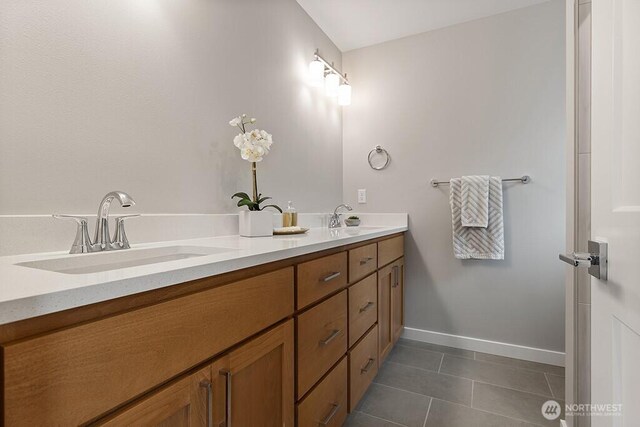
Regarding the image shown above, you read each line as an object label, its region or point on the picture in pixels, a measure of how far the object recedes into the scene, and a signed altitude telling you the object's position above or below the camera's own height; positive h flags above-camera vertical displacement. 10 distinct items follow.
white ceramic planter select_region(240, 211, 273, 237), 1.32 -0.05
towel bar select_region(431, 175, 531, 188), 1.93 +0.22
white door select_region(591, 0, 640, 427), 0.47 +0.02
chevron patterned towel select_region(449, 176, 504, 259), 1.94 -0.13
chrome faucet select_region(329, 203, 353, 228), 2.14 -0.06
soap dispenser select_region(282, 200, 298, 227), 1.65 -0.02
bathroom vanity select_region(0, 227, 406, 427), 0.40 -0.24
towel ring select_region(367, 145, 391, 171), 2.37 +0.46
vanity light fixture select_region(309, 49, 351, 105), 2.11 +0.99
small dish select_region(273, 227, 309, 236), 1.47 -0.09
